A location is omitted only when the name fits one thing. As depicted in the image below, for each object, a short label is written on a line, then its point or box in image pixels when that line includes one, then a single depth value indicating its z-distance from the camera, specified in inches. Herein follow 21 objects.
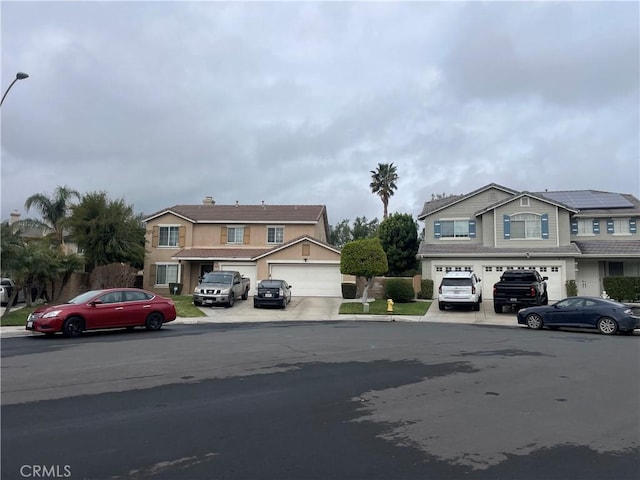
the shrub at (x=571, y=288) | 1152.2
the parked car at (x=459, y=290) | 968.9
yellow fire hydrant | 979.8
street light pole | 584.4
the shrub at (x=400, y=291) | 1140.5
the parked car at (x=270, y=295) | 1035.9
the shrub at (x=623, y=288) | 1144.8
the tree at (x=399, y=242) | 1745.8
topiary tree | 1029.2
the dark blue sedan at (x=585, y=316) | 657.0
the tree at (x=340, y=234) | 2903.5
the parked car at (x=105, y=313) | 586.2
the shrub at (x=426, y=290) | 1222.3
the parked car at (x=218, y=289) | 1027.3
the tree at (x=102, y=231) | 1328.7
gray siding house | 1219.9
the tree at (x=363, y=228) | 2666.8
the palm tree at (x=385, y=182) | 2221.9
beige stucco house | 1397.6
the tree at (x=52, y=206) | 1600.6
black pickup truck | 906.1
